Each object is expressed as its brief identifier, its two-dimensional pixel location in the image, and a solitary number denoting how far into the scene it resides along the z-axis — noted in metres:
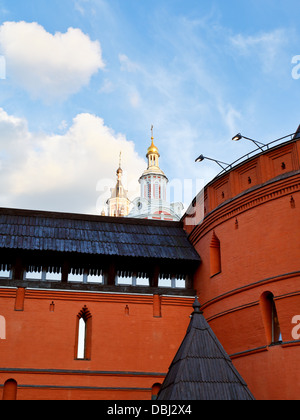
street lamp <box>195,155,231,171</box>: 19.06
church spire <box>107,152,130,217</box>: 74.56
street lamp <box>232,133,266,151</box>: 17.50
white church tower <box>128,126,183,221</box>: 55.44
